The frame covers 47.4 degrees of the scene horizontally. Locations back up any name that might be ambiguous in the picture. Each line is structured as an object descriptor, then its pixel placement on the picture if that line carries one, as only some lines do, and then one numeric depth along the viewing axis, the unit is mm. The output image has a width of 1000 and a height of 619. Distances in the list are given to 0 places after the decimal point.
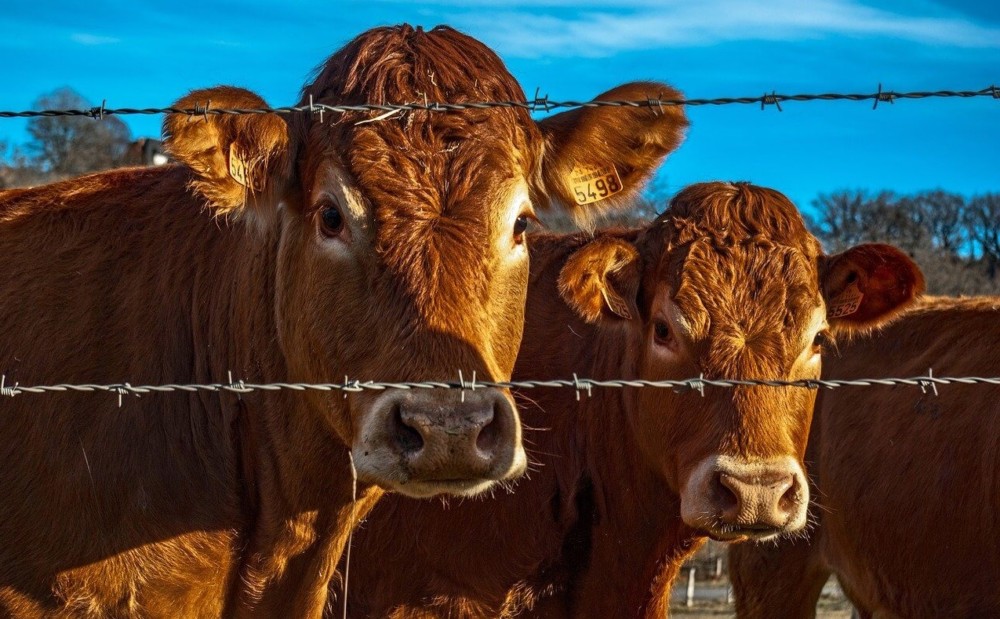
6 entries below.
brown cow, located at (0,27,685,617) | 3846
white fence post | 15539
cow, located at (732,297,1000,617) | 6543
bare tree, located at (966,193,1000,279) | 31564
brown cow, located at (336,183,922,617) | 5086
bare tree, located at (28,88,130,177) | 49344
